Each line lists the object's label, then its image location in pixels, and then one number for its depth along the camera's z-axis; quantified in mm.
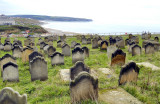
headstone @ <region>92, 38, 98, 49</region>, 17047
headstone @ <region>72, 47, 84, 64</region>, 10080
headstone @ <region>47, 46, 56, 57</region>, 12531
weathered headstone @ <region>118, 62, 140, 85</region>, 5935
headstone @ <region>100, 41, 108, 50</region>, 15312
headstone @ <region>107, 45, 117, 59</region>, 11516
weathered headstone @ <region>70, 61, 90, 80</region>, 6720
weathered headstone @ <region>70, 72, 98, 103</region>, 4676
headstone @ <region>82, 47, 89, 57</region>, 12118
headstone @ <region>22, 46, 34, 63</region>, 10599
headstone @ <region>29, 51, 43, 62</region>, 9375
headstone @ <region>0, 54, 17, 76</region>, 8469
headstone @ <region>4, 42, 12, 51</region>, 16219
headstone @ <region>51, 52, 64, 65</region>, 9773
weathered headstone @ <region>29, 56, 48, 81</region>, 7209
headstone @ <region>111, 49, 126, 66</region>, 8955
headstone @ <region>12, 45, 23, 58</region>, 12562
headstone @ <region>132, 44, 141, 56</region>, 11798
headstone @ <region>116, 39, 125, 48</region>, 16641
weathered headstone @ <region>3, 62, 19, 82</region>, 7164
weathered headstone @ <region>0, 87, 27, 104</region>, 3332
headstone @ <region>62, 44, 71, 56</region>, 12809
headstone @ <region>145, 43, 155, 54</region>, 12117
